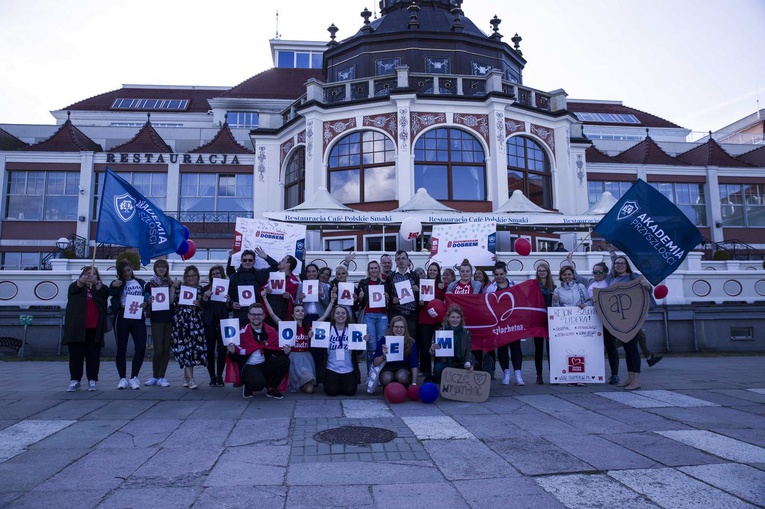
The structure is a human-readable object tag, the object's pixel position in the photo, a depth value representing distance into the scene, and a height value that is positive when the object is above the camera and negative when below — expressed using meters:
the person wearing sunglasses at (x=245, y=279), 8.50 +0.41
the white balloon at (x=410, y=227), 14.94 +2.09
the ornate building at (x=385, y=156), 23.31 +7.38
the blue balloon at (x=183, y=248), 10.43 +1.10
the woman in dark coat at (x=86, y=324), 8.00 -0.25
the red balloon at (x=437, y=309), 8.68 -0.08
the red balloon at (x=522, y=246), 14.70 +1.53
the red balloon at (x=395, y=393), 7.30 -1.17
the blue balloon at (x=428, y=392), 7.27 -1.16
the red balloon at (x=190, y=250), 11.99 +1.24
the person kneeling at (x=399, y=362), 7.94 -0.83
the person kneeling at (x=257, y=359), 7.69 -0.76
